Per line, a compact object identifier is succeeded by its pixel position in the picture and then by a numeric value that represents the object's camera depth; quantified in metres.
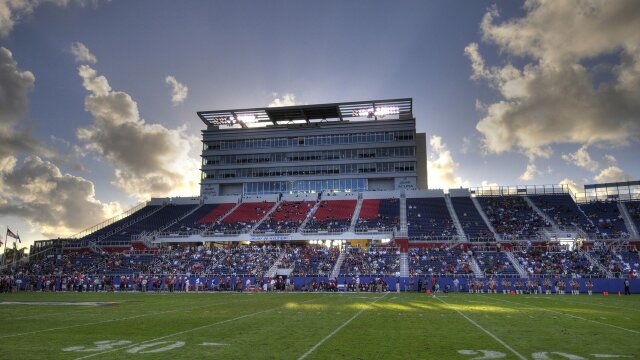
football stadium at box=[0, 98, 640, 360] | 14.63
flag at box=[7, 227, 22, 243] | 52.13
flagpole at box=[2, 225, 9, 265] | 59.61
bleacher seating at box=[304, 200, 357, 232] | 65.06
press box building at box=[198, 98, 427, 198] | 80.75
